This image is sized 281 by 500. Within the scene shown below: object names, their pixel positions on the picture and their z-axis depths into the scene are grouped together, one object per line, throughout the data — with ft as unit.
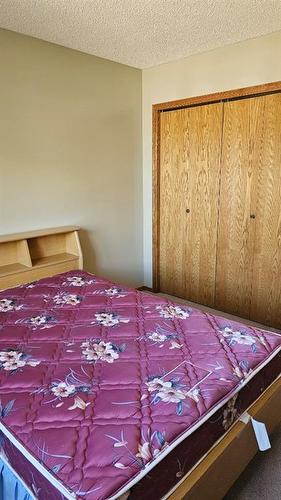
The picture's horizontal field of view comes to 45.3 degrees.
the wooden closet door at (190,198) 10.12
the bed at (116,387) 3.14
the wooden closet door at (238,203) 9.15
